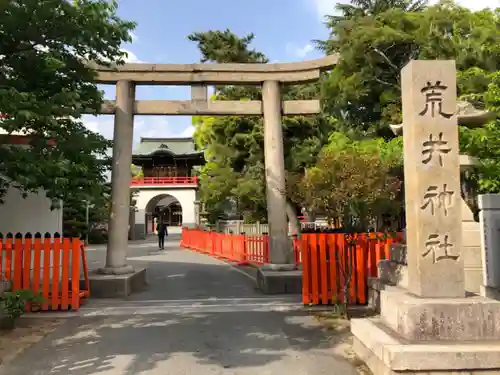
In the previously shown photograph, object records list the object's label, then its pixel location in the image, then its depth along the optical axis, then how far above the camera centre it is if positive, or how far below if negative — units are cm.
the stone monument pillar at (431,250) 421 -31
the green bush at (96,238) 3073 -103
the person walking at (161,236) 2472 -76
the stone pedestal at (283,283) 932 -133
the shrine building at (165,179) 4162 +427
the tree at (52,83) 586 +219
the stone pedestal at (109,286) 902 -132
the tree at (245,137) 1878 +383
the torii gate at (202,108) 975 +273
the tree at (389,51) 1401 +633
